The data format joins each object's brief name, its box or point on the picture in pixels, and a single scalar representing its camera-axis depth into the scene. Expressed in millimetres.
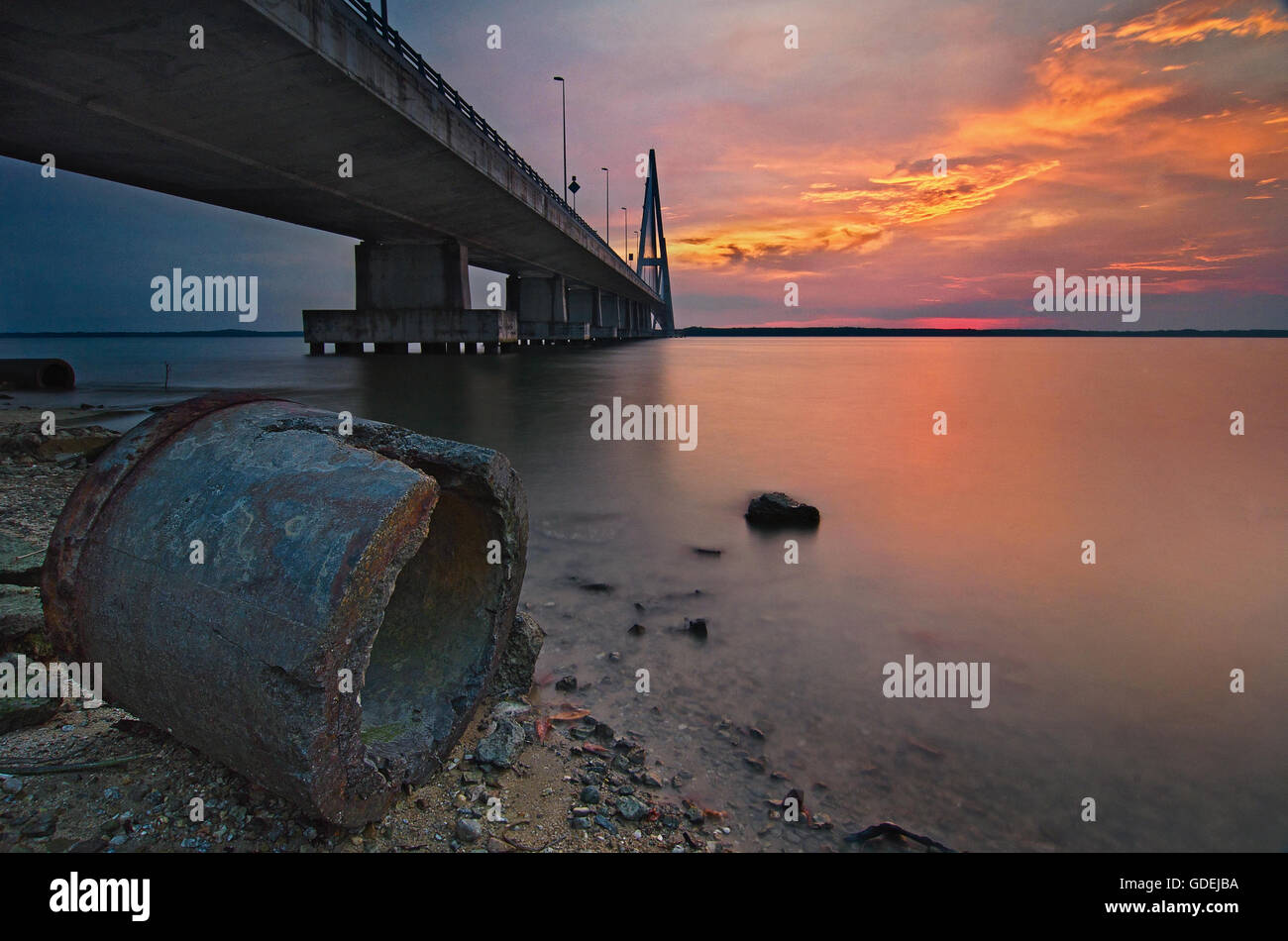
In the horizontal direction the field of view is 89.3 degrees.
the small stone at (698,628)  4617
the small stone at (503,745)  2875
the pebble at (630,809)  2652
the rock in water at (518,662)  3562
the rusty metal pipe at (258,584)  2027
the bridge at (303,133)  12500
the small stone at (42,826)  2195
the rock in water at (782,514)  7758
